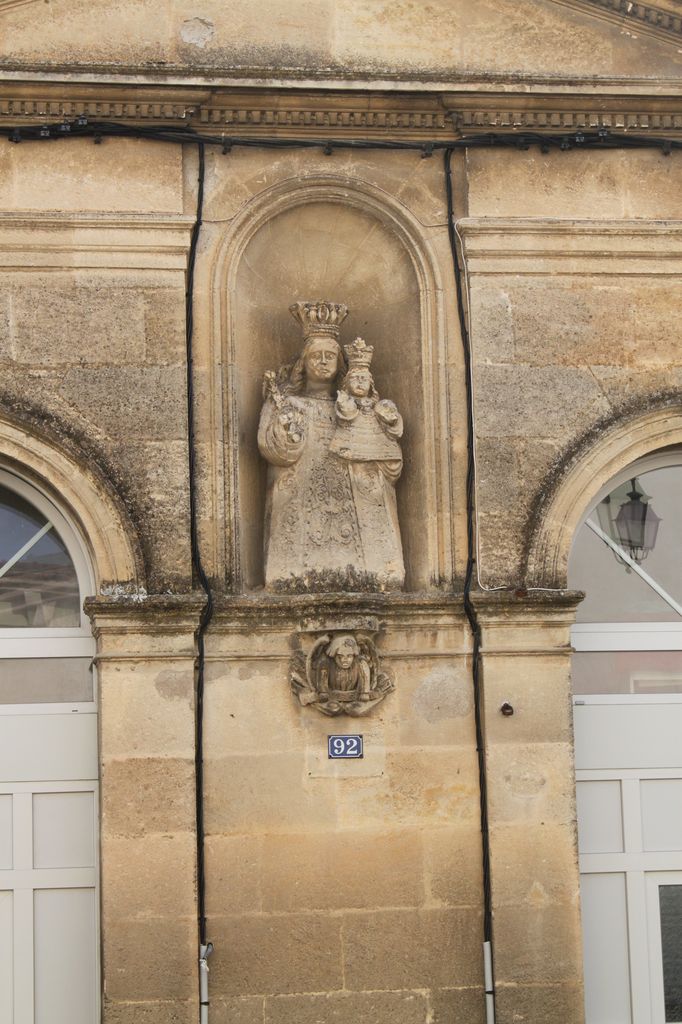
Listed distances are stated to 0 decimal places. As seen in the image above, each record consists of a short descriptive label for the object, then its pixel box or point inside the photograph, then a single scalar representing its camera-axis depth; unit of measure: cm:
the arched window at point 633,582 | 1093
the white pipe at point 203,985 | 994
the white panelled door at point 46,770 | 1018
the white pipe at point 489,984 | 1012
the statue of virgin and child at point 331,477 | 1037
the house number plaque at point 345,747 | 1024
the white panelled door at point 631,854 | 1056
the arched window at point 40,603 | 1047
